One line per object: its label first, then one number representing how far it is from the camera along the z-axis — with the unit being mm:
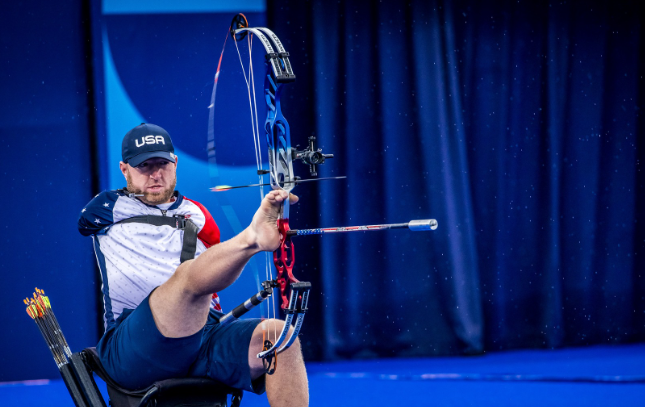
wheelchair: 9648
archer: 9525
